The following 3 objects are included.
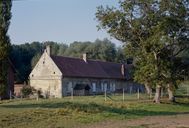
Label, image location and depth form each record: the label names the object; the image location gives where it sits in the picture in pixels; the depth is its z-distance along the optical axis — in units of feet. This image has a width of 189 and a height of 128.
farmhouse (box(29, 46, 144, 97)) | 240.32
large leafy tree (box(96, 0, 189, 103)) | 162.40
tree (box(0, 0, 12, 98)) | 136.83
